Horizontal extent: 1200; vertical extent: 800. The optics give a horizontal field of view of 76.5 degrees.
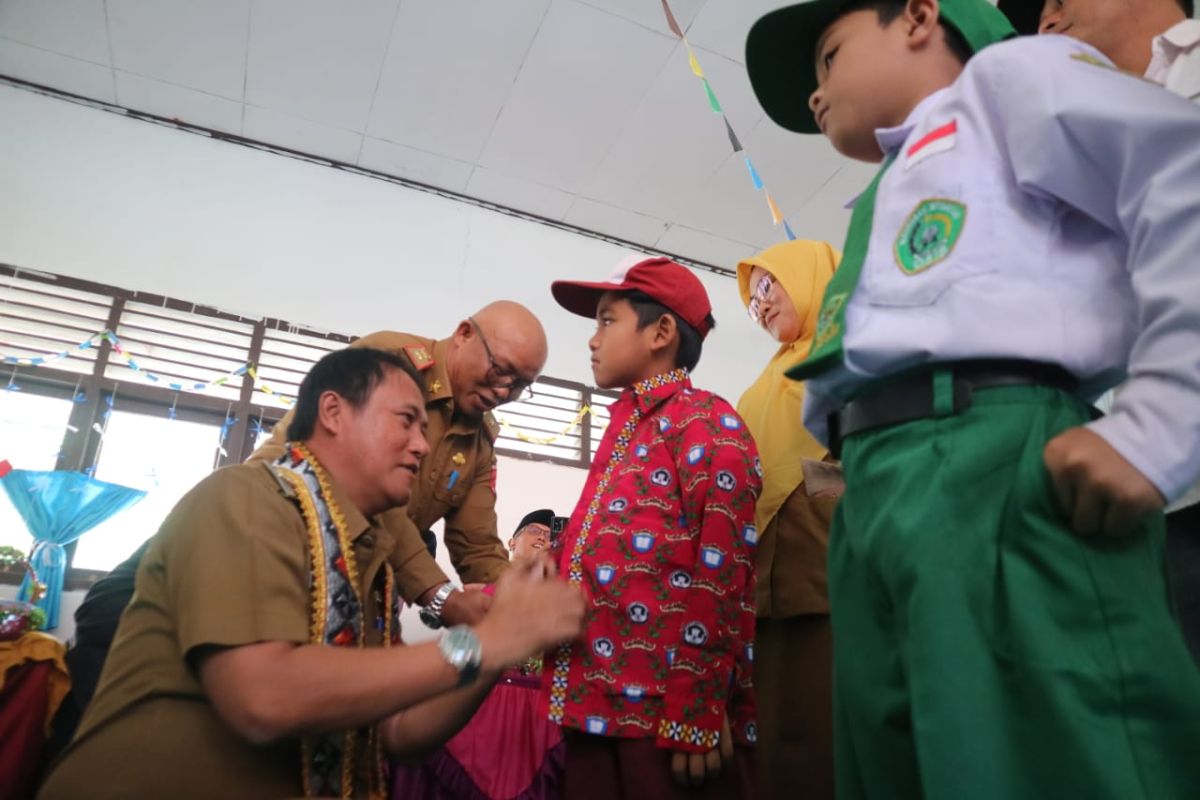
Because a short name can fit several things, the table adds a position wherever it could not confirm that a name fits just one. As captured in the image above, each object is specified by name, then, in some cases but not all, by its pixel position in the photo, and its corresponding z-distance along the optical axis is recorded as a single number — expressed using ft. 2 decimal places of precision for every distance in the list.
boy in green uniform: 1.86
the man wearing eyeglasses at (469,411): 6.82
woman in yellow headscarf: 4.31
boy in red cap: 4.09
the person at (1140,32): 3.86
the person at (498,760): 7.33
